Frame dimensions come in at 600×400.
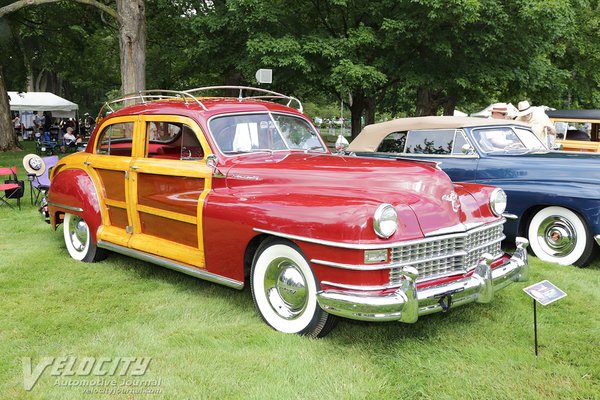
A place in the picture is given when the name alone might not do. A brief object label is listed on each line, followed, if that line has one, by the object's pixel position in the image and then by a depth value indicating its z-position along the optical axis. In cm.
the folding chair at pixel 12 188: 892
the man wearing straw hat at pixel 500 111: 920
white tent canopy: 2764
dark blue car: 591
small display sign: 357
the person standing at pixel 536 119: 921
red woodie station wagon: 361
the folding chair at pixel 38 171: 872
